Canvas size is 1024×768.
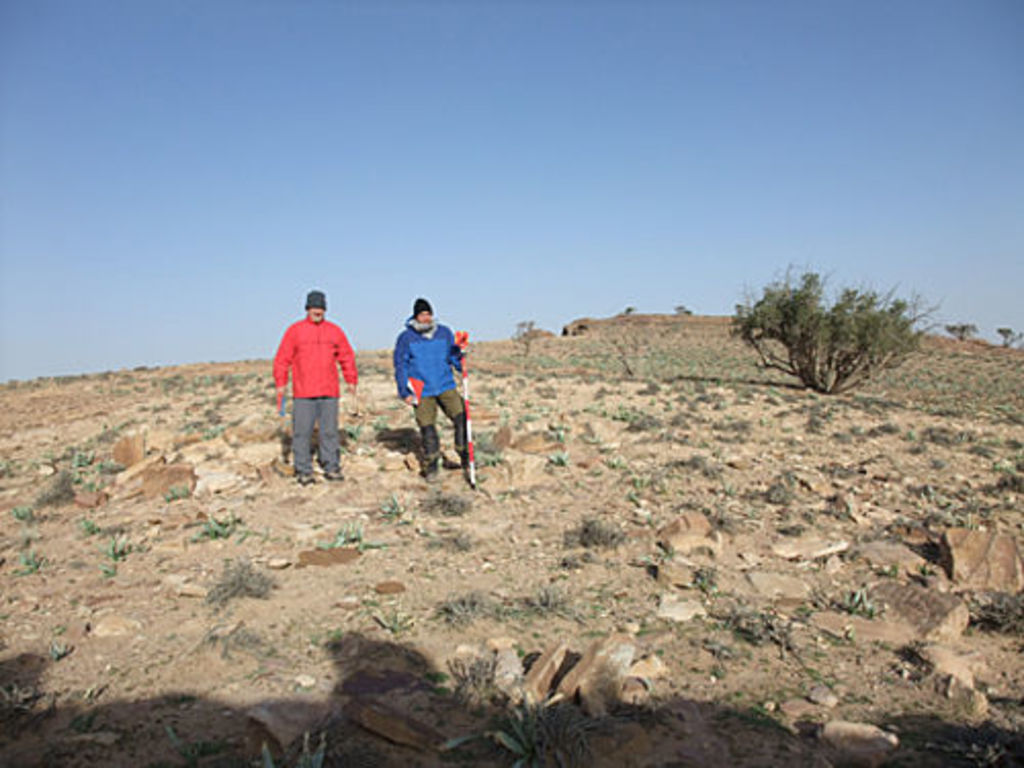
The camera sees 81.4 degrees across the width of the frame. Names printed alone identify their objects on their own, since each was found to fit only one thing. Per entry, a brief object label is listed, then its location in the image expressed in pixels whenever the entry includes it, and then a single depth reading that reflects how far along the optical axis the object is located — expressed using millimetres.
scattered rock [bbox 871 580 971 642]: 3969
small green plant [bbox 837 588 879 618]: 4281
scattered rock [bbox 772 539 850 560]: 5332
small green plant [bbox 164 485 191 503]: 6914
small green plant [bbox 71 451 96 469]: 8798
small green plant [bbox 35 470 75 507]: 6902
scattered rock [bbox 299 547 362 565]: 5218
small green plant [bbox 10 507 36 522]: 6492
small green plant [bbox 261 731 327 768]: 2531
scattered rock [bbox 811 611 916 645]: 3965
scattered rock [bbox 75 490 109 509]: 6895
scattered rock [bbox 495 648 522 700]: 3301
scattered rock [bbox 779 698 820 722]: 3180
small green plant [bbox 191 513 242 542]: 5750
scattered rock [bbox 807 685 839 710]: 3267
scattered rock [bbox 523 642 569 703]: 3244
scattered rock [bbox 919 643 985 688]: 3439
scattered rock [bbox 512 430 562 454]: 8516
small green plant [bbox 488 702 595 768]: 2684
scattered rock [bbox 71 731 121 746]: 2881
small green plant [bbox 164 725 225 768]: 2754
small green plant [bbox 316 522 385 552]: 5480
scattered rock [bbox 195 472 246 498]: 7086
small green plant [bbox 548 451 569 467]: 7828
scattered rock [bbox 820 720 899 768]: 2744
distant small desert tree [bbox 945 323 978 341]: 54300
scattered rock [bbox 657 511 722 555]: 5383
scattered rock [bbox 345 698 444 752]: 2887
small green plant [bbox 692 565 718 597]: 4668
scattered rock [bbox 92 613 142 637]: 3998
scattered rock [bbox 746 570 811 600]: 4645
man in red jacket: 7203
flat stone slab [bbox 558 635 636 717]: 3084
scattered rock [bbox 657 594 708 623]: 4254
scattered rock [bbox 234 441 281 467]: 8047
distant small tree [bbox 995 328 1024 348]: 54916
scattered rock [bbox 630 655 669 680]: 3477
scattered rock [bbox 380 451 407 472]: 7919
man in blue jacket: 7410
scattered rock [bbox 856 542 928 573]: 5055
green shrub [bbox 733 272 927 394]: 17172
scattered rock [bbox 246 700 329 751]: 2854
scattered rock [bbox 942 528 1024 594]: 4586
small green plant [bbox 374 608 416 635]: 4006
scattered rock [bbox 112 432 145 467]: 8414
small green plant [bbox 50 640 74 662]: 3684
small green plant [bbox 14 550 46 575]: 5078
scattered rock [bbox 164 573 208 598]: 4582
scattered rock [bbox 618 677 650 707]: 3193
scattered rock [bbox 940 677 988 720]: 3139
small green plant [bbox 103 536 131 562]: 5289
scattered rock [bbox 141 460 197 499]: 7107
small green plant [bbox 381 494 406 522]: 6297
